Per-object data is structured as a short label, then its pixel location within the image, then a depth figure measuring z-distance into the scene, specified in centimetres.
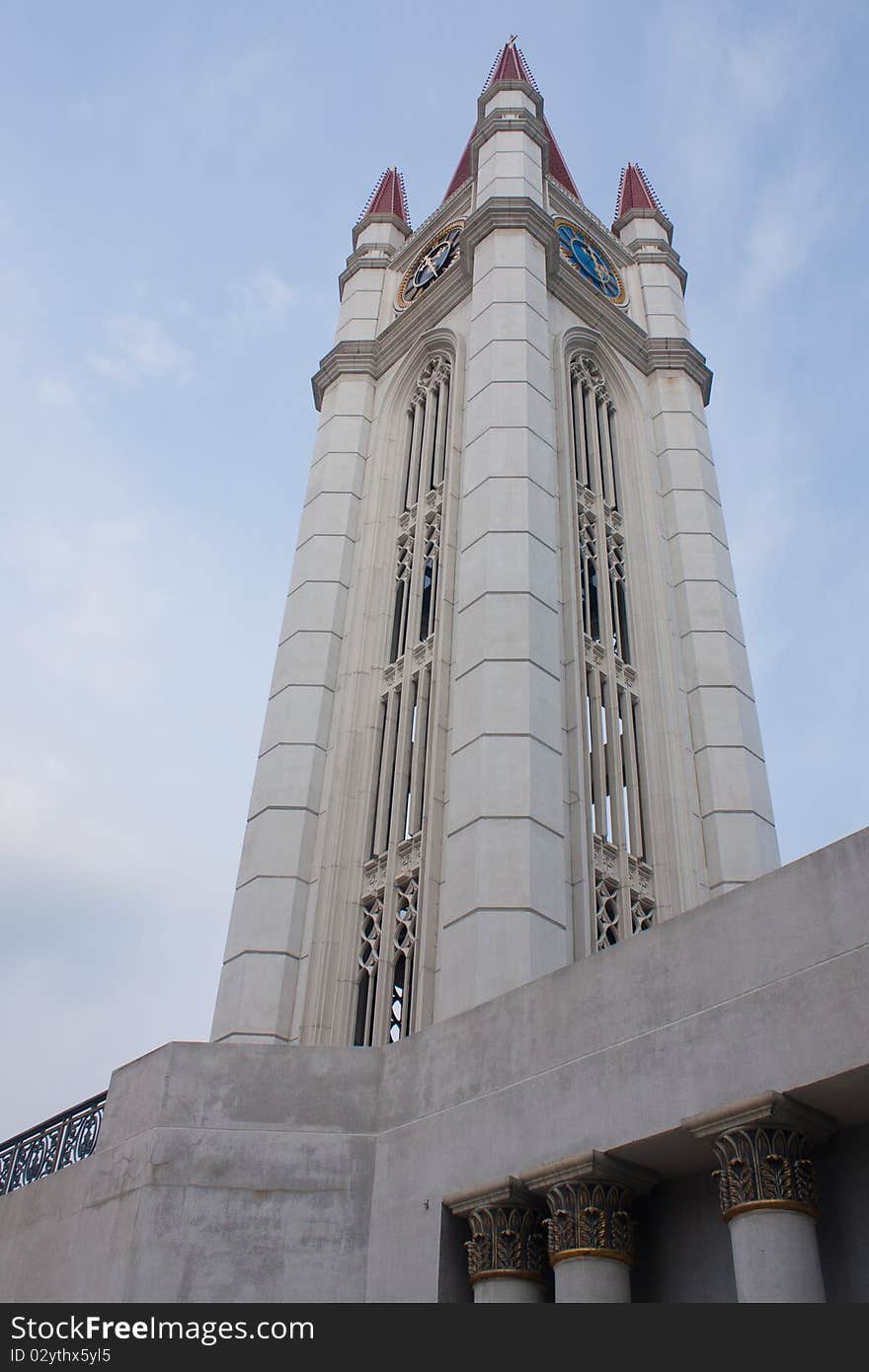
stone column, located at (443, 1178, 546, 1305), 1079
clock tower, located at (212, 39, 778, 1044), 1889
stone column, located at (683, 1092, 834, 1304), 893
